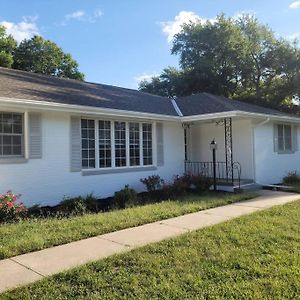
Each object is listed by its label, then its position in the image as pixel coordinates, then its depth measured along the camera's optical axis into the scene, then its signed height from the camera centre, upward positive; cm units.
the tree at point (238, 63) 2739 +735
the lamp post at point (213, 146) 1235 +42
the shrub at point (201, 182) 1230 -83
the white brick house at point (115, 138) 937 +71
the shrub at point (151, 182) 1193 -76
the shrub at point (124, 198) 1011 -109
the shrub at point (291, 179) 1461 -92
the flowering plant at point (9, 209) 791 -106
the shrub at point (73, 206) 901 -117
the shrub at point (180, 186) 1167 -89
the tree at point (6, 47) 2700 +976
